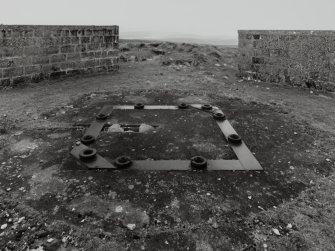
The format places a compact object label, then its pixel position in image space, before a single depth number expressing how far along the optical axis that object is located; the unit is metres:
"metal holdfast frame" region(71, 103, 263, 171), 3.08
